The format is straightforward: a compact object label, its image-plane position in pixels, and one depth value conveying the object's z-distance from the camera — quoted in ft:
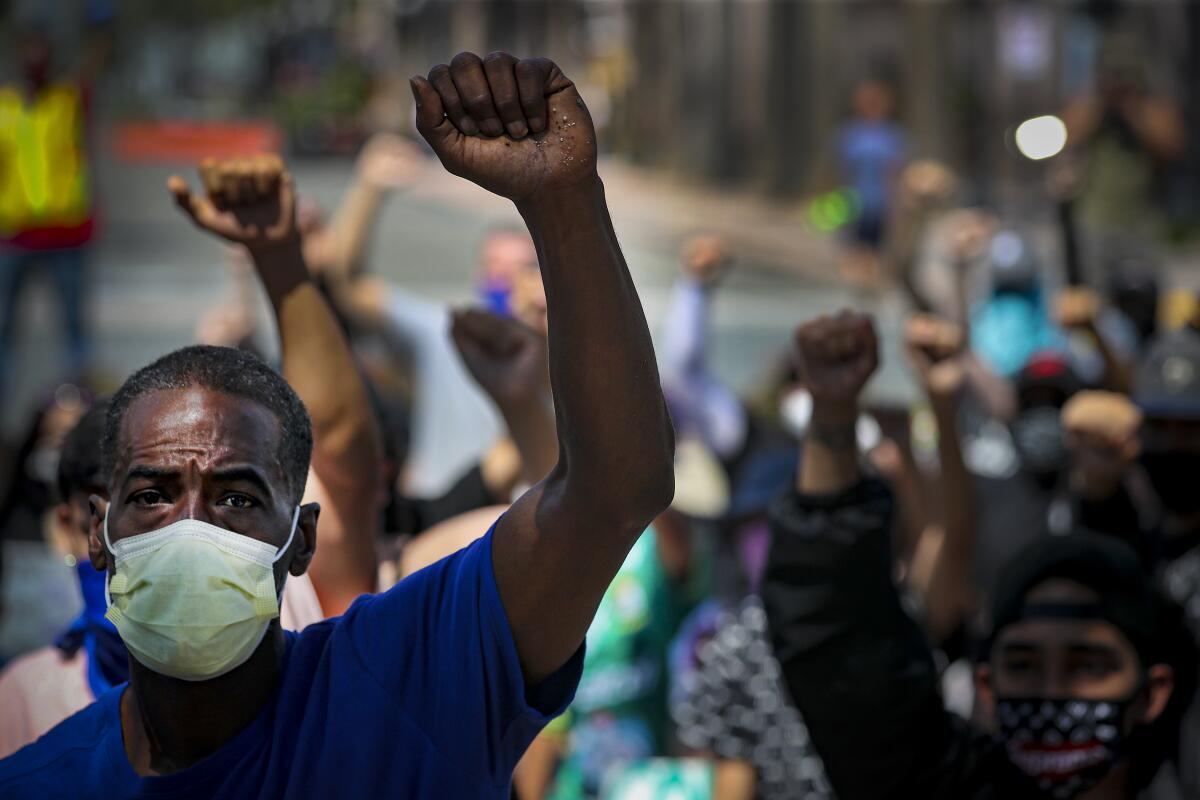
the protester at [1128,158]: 43.16
